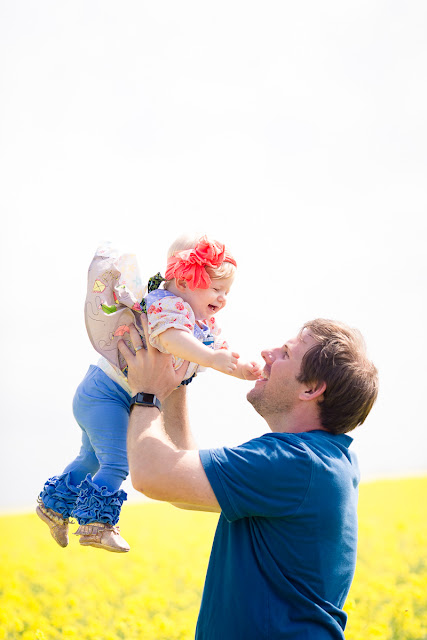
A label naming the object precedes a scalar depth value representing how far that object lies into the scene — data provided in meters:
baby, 3.10
